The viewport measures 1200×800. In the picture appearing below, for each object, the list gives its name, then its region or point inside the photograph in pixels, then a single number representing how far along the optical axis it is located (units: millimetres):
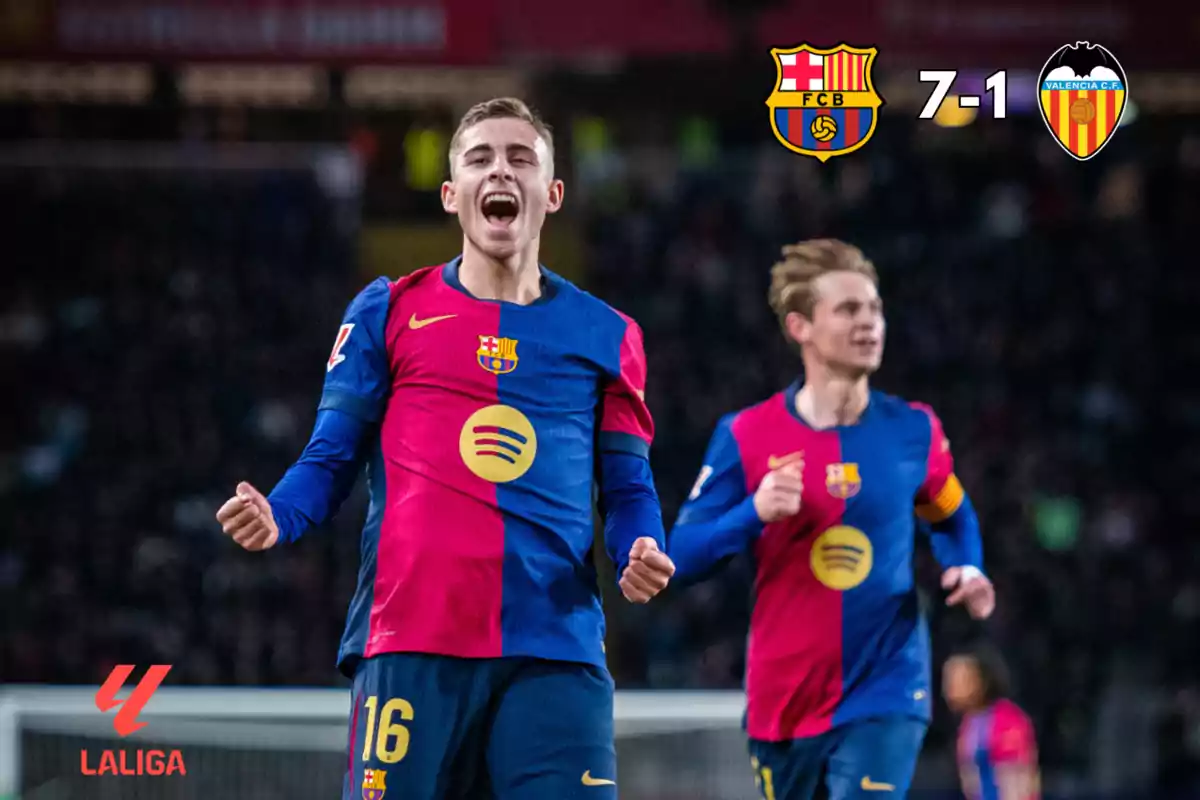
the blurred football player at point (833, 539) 9516
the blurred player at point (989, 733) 16359
